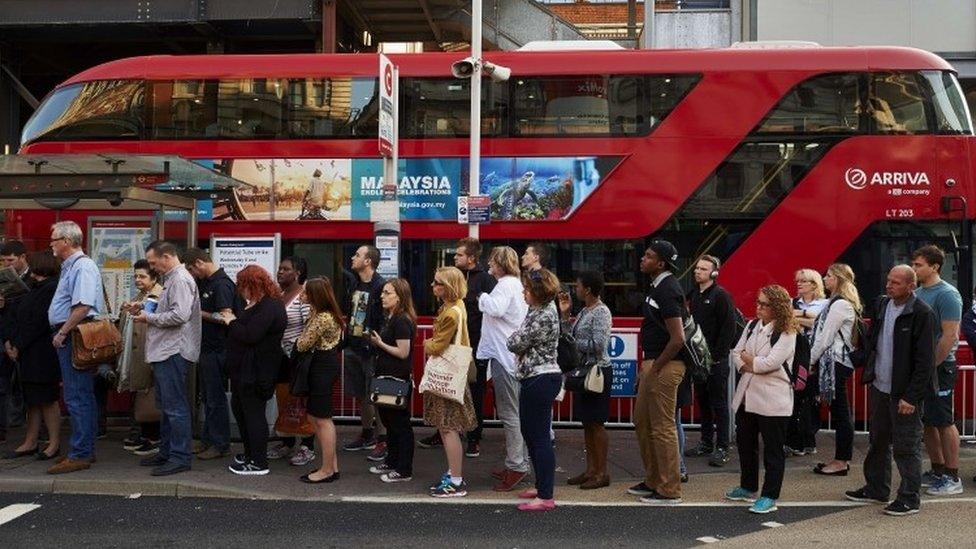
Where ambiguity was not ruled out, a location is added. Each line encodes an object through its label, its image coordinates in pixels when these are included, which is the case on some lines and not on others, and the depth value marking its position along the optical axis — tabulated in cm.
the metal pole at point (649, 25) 1783
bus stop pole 973
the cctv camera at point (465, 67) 984
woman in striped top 792
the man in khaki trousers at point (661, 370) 664
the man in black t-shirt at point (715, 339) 817
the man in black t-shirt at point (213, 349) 828
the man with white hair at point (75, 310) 770
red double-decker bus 1000
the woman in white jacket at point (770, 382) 658
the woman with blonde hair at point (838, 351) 789
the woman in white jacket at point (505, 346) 738
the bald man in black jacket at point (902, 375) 649
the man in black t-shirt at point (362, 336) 809
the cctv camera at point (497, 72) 993
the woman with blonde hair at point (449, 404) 711
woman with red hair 732
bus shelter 827
